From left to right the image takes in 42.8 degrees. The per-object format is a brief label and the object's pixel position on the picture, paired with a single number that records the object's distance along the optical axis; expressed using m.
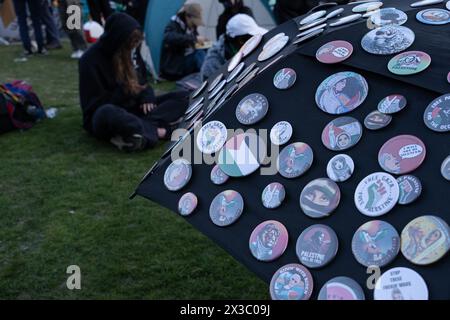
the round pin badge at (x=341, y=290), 1.06
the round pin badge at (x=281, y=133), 1.32
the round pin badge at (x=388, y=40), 1.30
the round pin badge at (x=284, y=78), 1.39
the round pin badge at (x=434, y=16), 1.35
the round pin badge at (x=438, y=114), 1.12
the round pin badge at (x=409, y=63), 1.23
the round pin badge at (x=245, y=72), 1.63
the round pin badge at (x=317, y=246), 1.13
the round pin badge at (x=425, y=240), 1.00
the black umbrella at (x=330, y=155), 1.08
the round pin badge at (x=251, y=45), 1.81
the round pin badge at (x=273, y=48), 1.61
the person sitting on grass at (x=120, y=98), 3.98
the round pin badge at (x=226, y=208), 1.30
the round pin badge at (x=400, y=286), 1.00
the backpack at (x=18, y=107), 4.39
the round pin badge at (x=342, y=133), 1.22
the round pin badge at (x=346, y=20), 1.45
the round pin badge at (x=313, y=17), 1.65
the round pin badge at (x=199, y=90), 1.99
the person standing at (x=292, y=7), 6.07
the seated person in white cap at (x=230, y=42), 4.45
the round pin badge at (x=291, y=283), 1.12
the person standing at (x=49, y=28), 8.45
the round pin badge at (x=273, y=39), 1.69
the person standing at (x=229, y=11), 6.02
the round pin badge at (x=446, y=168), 1.07
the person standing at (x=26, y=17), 7.97
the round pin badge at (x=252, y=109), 1.40
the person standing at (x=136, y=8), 7.16
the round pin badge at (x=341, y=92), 1.26
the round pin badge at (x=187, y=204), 1.38
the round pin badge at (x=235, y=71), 1.73
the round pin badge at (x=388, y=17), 1.38
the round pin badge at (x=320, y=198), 1.18
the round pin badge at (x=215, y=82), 1.86
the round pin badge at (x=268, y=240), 1.20
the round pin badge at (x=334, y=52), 1.33
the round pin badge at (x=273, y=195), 1.25
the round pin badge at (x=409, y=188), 1.08
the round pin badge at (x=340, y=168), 1.19
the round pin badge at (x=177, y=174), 1.44
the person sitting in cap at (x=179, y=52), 6.24
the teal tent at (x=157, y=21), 6.51
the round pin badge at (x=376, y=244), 1.05
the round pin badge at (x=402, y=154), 1.12
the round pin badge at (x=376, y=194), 1.10
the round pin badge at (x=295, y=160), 1.25
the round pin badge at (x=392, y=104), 1.20
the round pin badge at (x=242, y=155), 1.33
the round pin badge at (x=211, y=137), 1.43
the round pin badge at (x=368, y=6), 1.53
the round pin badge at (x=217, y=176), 1.36
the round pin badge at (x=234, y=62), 1.83
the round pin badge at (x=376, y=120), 1.20
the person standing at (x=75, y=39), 7.64
